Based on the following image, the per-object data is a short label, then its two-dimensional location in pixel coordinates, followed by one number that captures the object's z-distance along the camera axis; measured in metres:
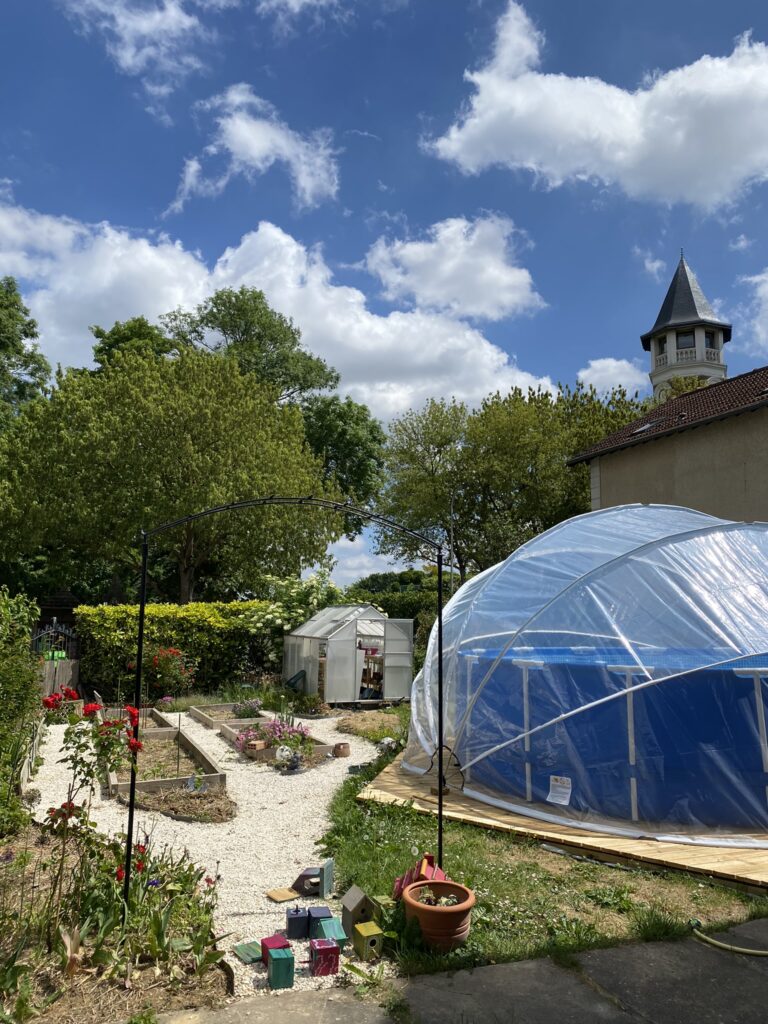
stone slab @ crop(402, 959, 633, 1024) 3.88
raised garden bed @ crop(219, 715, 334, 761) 10.85
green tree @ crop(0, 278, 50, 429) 28.91
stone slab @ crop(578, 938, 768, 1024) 3.99
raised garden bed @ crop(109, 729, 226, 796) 8.73
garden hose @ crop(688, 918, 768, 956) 4.69
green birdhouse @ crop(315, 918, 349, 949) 4.73
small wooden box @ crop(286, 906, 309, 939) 4.95
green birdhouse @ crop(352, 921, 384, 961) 4.60
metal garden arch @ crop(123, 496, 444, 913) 4.71
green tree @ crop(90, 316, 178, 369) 30.69
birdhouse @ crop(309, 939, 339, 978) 4.40
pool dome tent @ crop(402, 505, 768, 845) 7.16
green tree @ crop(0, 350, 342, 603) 21.12
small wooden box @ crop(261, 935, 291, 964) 4.41
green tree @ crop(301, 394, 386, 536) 35.88
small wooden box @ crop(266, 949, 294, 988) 4.23
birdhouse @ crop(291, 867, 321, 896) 5.75
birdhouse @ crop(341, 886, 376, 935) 4.90
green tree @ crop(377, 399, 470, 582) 30.67
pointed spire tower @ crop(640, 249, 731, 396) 48.50
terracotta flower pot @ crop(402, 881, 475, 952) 4.59
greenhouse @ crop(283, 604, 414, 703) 15.98
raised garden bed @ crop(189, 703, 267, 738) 13.16
